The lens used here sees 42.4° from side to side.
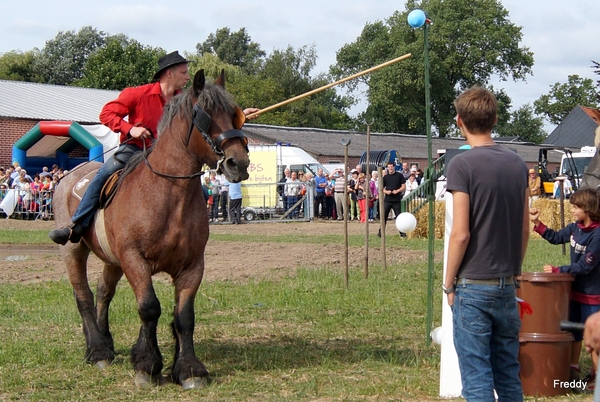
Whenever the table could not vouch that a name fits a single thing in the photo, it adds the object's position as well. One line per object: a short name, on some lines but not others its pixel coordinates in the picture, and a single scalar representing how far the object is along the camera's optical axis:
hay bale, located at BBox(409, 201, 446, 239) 21.63
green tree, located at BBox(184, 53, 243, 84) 69.88
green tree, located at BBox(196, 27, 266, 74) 96.56
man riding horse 7.04
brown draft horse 6.22
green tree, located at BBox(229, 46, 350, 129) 67.94
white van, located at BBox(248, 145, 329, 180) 32.03
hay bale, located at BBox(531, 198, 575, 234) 21.44
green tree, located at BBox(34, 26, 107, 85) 83.12
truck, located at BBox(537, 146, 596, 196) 33.56
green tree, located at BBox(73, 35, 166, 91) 68.62
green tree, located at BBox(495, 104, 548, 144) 87.56
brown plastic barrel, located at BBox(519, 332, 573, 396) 5.70
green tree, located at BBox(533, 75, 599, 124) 81.50
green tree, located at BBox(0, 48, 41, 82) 80.94
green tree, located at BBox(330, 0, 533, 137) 72.38
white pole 5.73
